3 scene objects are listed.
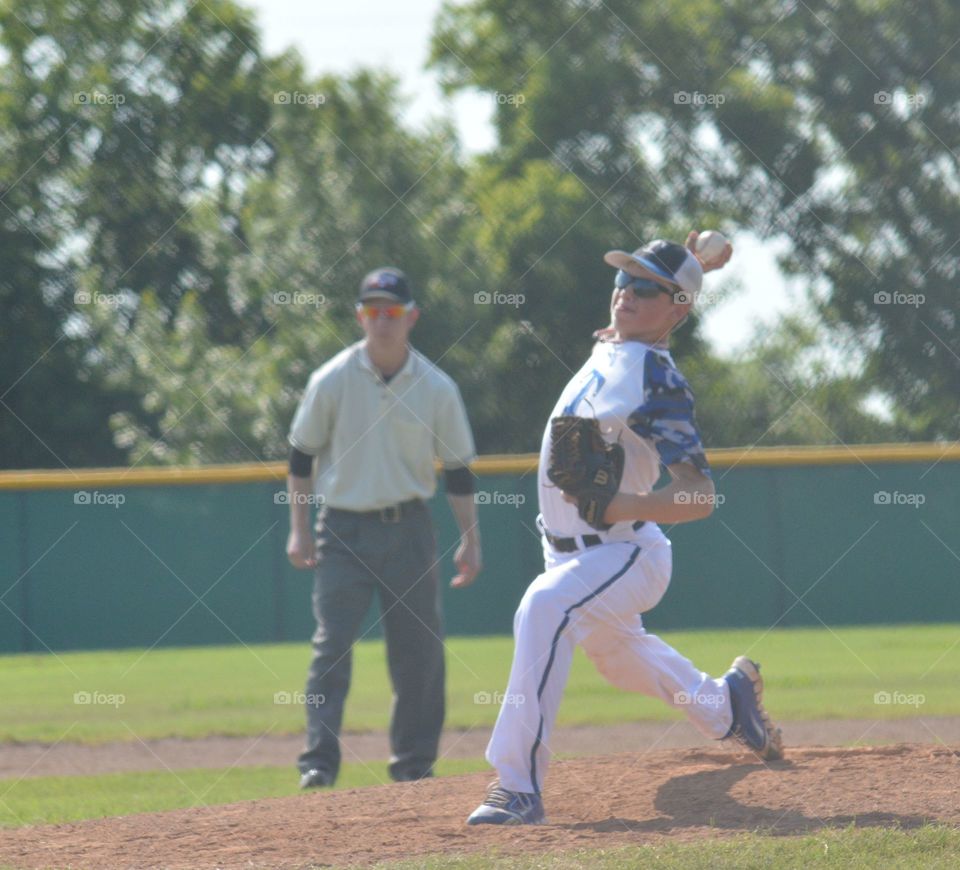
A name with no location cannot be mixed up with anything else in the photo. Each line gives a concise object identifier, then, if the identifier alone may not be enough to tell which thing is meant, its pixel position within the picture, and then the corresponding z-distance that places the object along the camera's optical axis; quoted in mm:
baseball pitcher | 9641
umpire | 14000
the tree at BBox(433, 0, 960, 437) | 43031
